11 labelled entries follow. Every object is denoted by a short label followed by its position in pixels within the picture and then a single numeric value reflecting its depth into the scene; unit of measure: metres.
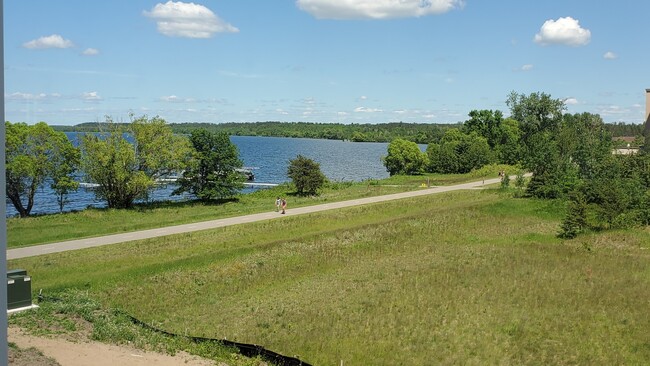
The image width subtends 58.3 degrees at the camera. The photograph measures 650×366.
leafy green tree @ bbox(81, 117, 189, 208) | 49.03
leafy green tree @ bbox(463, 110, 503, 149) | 104.12
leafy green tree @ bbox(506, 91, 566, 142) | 98.19
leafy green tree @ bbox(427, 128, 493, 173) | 88.58
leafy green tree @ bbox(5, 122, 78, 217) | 44.78
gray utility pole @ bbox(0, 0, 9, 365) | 5.92
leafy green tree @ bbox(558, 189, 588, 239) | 33.03
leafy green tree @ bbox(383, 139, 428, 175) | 87.12
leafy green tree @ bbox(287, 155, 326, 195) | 56.72
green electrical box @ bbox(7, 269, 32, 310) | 17.55
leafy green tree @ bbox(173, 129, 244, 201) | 54.56
